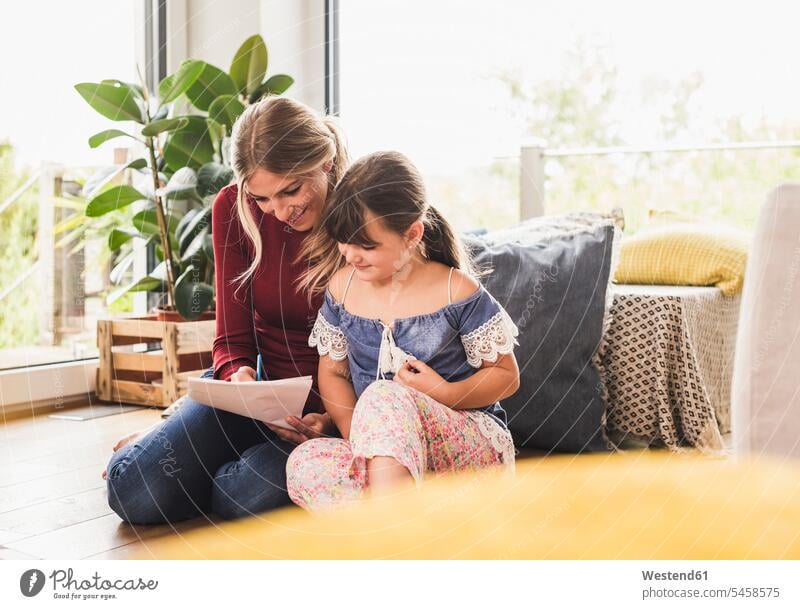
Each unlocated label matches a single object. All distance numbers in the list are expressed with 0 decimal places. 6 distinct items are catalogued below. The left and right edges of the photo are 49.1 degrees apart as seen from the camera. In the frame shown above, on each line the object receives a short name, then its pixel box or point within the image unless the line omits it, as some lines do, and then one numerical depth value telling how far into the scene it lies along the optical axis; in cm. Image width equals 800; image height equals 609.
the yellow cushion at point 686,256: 168
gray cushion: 148
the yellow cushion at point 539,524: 86
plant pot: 196
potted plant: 178
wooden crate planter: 187
